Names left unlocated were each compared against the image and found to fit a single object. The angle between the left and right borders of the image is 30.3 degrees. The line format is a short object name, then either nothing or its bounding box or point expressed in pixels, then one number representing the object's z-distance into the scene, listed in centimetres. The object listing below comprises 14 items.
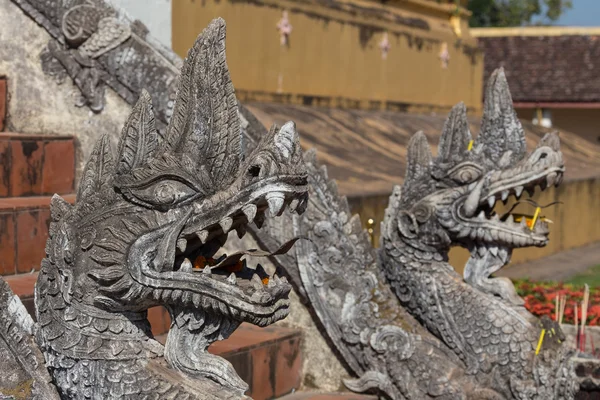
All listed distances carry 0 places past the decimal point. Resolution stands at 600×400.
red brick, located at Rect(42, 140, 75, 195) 570
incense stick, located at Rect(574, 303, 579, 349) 628
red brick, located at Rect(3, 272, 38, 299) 440
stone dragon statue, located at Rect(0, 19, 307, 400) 348
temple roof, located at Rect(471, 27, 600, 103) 2292
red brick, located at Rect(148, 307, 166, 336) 491
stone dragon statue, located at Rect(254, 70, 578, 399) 525
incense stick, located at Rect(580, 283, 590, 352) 609
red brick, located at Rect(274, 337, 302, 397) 527
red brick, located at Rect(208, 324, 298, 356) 480
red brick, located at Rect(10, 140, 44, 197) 547
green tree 3444
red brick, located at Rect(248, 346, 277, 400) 498
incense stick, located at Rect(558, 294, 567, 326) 629
